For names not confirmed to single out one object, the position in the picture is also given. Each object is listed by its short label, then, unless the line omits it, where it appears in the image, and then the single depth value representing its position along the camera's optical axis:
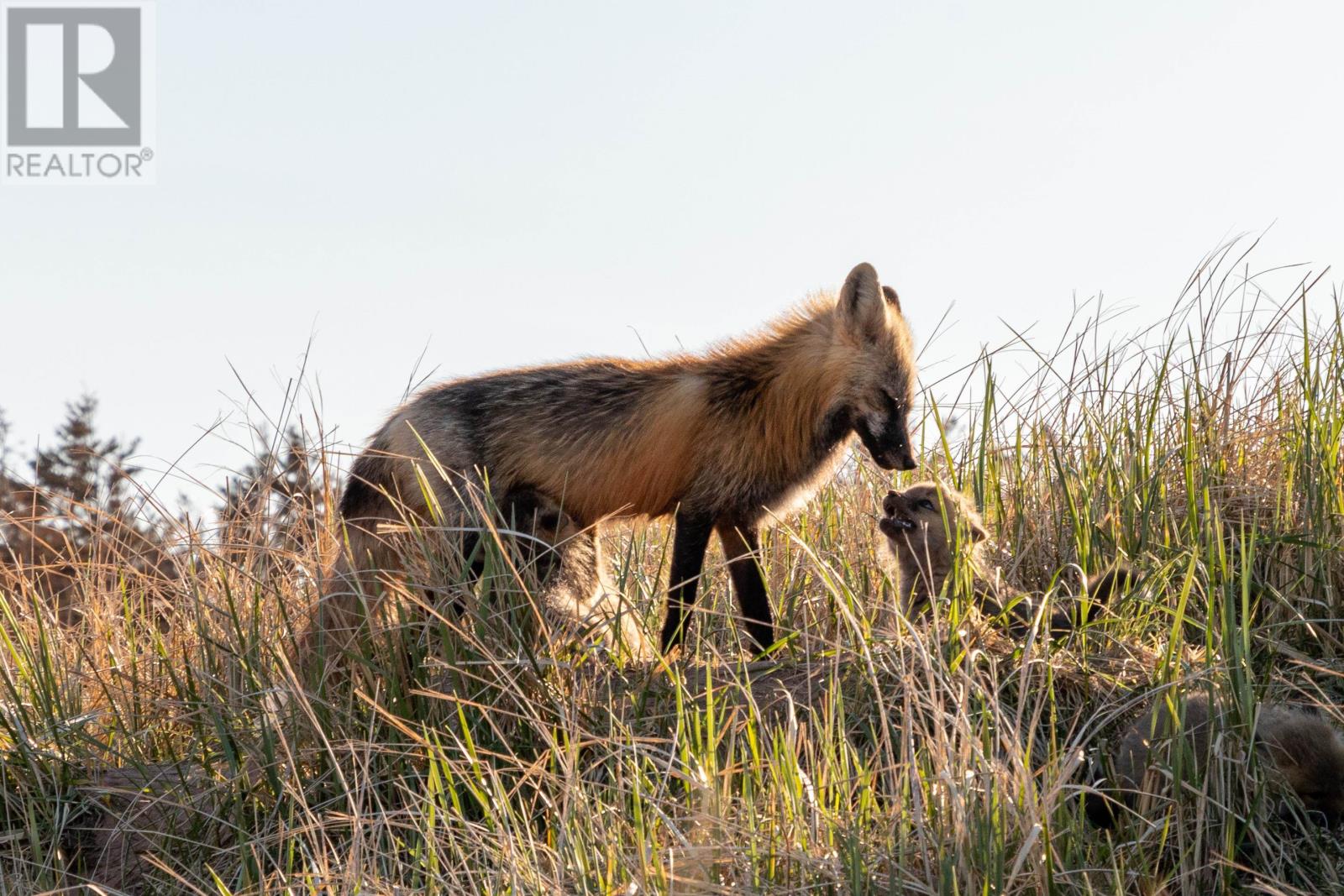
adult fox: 11.81
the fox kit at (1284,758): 8.08
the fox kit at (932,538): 11.22
